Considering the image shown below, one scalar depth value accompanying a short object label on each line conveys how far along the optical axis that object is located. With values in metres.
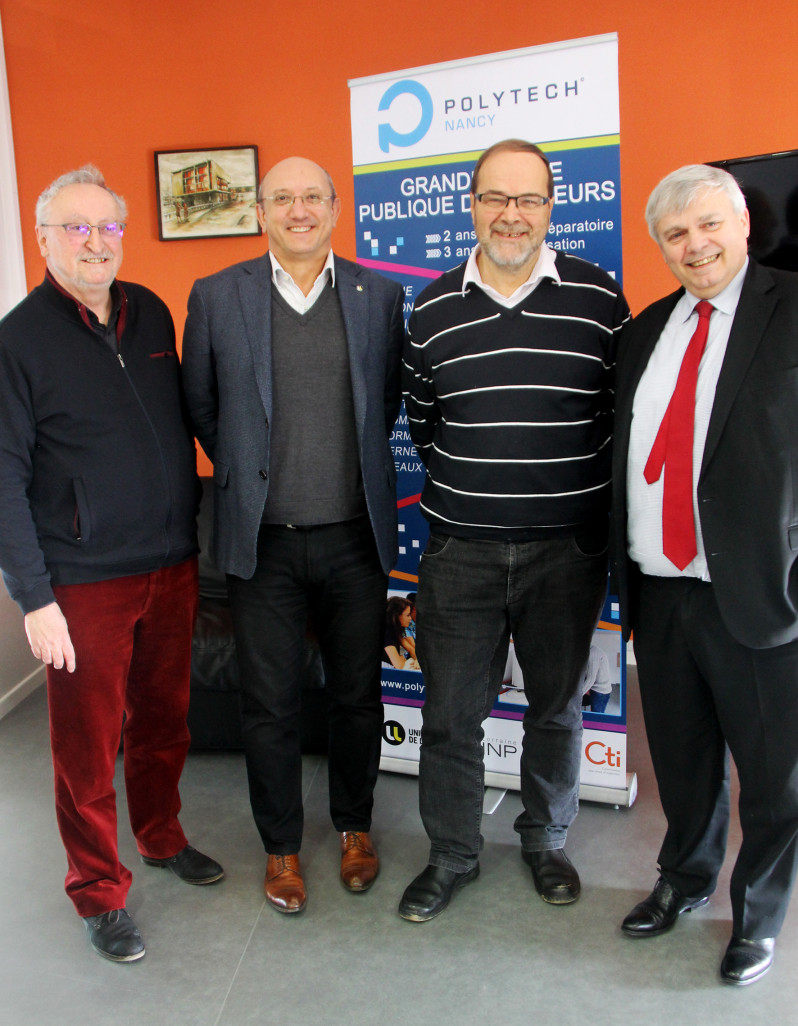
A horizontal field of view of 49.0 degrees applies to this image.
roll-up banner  2.55
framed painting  4.08
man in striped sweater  2.09
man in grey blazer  2.19
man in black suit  1.78
